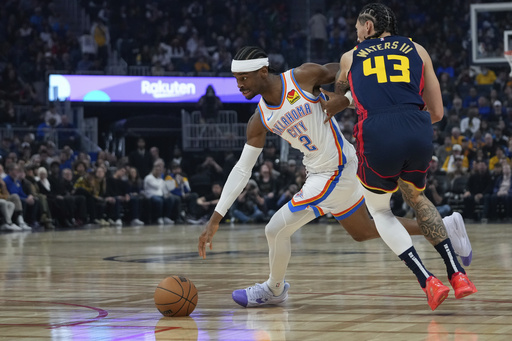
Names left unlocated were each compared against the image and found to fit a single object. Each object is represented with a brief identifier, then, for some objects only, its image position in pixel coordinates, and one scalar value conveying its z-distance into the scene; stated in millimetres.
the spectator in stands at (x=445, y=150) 20672
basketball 5543
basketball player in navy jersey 5297
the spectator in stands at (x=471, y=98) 23734
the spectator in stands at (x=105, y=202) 19741
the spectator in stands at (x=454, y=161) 19688
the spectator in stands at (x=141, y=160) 21891
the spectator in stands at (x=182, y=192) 20859
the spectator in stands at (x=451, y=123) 21950
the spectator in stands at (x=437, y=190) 18962
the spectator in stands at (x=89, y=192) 19422
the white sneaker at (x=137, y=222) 20406
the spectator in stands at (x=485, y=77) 25219
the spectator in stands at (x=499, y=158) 19430
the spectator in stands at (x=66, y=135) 22812
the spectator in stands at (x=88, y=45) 26891
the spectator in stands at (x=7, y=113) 23641
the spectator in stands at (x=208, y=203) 20578
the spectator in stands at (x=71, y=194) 18922
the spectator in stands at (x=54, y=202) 18703
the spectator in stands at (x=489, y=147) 20234
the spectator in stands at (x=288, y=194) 20016
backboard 18766
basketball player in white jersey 6051
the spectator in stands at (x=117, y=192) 20125
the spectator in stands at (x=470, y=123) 21797
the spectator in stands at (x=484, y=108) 22658
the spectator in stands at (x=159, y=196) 20609
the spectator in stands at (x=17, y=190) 17828
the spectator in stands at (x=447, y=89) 24250
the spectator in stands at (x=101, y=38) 27031
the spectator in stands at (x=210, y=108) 24469
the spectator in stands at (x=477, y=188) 19203
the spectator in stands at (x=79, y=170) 19688
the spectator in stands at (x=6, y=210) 17516
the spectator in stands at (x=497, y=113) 22438
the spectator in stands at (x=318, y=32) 28522
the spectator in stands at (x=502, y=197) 18938
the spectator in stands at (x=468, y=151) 20156
